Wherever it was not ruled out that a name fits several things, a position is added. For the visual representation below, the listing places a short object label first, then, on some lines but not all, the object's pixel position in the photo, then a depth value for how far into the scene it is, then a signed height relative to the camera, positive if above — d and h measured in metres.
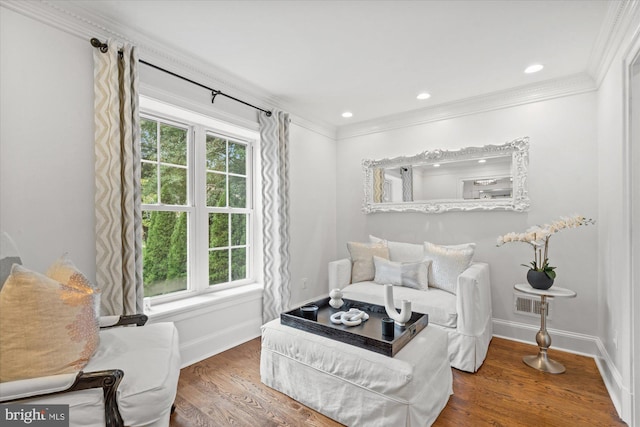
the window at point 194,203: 2.71 +0.14
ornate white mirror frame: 3.13 +0.44
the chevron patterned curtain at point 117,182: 2.04 +0.25
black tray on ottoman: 1.80 -0.75
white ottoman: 1.65 -0.98
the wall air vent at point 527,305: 3.00 -0.92
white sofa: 2.49 -0.82
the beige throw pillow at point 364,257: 3.49 -0.48
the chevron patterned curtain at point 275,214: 3.31 +0.03
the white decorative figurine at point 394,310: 2.03 -0.64
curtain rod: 2.04 +1.17
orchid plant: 2.51 -0.17
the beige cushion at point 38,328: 1.21 -0.46
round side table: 2.48 -1.06
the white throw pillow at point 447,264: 2.98 -0.49
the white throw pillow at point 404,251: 3.47 -0.42
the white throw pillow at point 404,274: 3.08 -0.61
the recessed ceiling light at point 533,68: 2.70 +1.32
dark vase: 2.54 -0.55
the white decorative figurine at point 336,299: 2.46 -0.68
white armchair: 1.20 -0.72
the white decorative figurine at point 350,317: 2.09 -0.72
